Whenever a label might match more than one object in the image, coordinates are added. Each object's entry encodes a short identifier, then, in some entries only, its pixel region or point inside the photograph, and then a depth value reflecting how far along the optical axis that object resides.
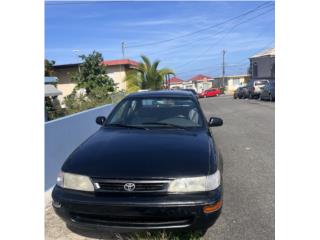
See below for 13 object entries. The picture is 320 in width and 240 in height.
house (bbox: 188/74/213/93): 50.26
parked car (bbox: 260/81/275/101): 18.04
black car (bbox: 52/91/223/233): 2.24
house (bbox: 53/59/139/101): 23.35
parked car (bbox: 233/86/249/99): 23.97
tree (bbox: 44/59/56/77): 17.55
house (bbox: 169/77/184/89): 49.09
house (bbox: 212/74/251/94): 42.49
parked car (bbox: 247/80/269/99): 21.52
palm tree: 17.94
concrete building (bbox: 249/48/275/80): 29.73
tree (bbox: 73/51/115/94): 18.25
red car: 35.92
